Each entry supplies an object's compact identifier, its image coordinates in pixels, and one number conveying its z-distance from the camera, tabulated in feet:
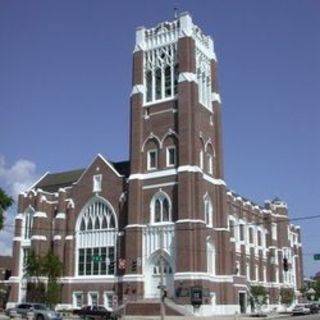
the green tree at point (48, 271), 223.30
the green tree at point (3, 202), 158.81
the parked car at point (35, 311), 162.50
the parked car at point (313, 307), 246.82
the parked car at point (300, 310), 233.55
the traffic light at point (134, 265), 211.82
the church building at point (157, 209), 208.03
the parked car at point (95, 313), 175.32
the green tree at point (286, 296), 292.20
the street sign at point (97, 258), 203.23
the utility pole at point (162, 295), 156.52
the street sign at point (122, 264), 209.25
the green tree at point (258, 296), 250.37
